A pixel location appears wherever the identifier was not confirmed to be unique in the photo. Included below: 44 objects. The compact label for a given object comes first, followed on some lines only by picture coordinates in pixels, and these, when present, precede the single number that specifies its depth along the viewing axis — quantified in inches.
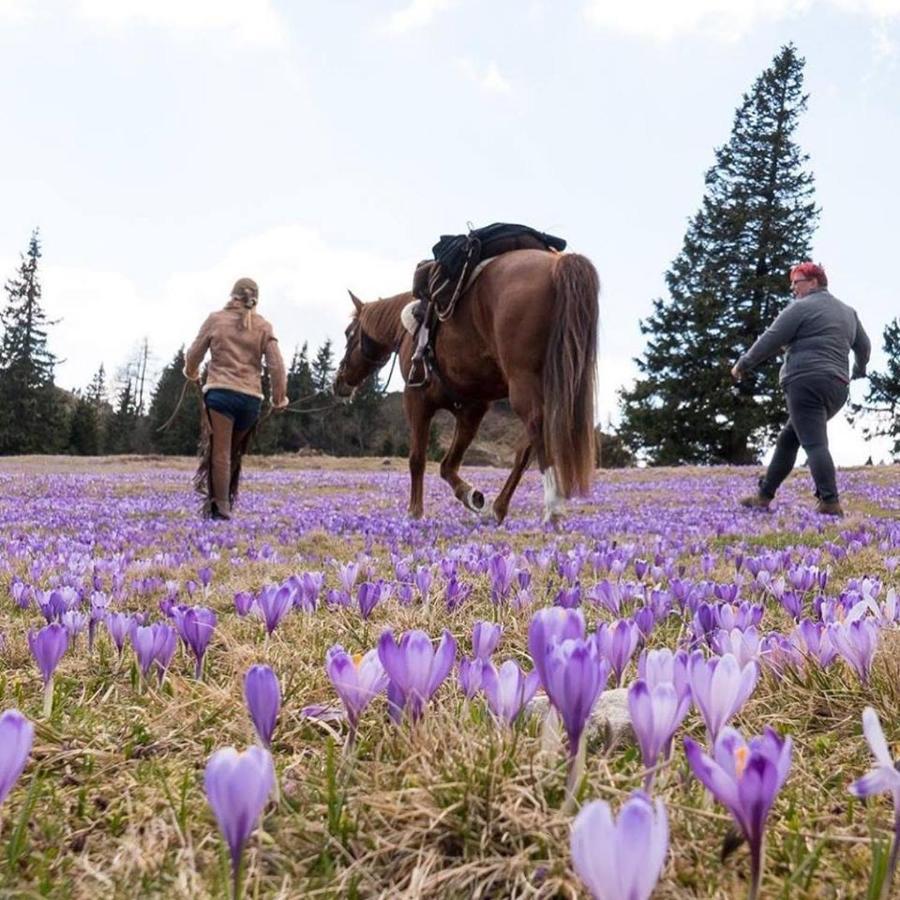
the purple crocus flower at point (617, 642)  69.9
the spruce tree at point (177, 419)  2507.4
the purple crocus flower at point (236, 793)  37.4
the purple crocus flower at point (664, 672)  54.3
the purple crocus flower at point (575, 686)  47.6
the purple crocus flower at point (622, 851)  31.1
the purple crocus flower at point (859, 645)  71.1
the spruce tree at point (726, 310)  1439.5
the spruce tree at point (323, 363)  3447.3
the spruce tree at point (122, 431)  2817.4
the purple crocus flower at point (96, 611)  99.0
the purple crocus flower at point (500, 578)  123.6
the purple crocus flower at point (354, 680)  55.5
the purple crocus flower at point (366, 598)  102.2
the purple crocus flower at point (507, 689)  55.2
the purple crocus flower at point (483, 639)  70.5
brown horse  277.0
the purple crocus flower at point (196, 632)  80.8
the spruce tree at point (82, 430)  2454.5
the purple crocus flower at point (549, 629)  52.6
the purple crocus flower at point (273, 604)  94.3
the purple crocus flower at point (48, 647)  69.2
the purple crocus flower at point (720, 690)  51.9
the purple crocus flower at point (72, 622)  93.6
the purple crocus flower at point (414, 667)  56.0
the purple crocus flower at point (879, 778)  36.2
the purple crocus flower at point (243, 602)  107.7
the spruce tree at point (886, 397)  1771.8
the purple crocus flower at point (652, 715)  47.8
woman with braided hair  364.5
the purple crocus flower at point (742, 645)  70.6
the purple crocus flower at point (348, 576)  129.7
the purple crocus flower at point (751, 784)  37.3
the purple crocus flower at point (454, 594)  119.6
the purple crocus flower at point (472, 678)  63.7
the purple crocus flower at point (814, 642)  75.1
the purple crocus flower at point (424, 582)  123.4
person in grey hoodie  336.8
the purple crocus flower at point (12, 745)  41.4
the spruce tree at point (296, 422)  2839.6
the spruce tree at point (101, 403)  2658.0
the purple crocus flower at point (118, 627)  86.8
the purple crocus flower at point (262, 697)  52.4
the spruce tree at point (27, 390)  2320.4
